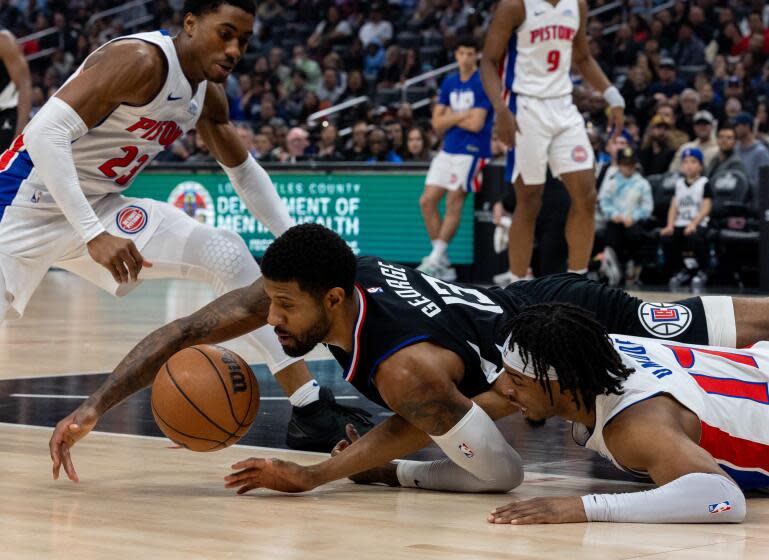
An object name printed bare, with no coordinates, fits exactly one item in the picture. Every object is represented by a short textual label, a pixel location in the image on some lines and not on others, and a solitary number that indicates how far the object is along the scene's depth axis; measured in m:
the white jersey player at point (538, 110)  8.86
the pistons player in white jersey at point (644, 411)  3.54
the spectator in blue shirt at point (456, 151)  12.66
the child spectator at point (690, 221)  13.11
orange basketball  4.12
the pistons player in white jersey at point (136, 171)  4.81
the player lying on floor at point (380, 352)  3.81
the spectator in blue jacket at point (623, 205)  13.48
